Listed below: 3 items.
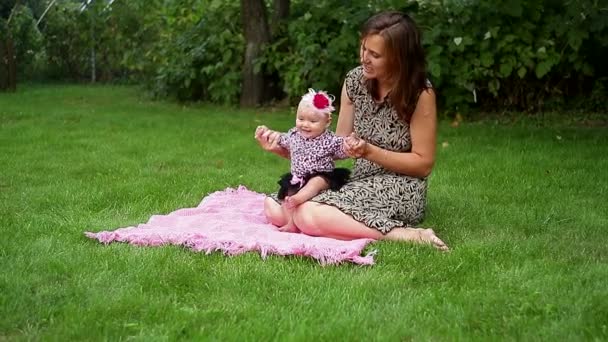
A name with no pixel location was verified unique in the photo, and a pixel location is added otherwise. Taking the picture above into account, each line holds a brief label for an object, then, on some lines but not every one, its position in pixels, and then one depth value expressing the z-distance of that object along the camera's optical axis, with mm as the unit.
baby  3717
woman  3559
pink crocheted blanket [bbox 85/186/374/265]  3271
